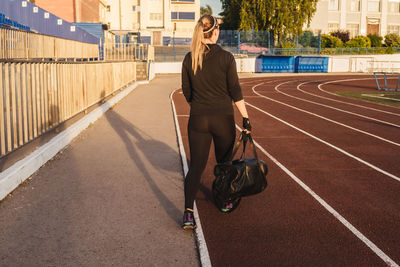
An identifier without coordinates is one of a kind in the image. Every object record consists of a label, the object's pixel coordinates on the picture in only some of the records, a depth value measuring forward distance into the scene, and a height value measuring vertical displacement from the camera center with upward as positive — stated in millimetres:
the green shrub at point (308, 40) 51344 +4224
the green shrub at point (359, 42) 57219 +4476
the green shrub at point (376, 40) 62875 +5154
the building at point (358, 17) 71938 +9798
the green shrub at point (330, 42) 56531 +4447
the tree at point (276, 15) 53812 +7395
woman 4211 -187
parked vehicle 46906 +3096
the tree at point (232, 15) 59594 +8547
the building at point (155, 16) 82062 +11342
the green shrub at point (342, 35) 63297 +5879
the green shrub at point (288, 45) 50656 +3688
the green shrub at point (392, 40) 62634 +5180
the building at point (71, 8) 51031 +8044
